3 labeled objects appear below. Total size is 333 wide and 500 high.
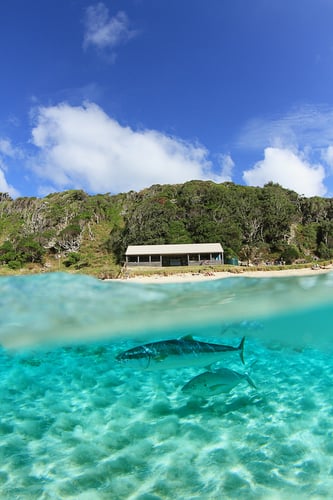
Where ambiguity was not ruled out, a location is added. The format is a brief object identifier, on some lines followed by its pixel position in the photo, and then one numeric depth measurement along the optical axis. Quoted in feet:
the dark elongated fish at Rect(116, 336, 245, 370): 19.40
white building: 143.74
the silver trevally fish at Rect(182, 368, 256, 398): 19.01
